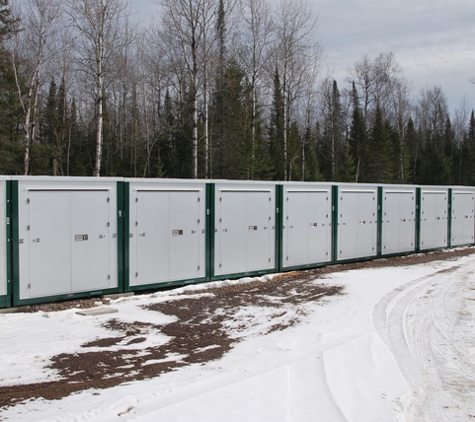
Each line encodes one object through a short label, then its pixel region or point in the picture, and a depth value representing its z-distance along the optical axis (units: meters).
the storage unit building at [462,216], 15.78
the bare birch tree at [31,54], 22.69
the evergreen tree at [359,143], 41.78
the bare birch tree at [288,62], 26.86
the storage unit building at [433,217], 14.42
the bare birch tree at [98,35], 18.33
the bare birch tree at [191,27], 20.31
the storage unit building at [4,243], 6.79
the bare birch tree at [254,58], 25.66
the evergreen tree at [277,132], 29.63
